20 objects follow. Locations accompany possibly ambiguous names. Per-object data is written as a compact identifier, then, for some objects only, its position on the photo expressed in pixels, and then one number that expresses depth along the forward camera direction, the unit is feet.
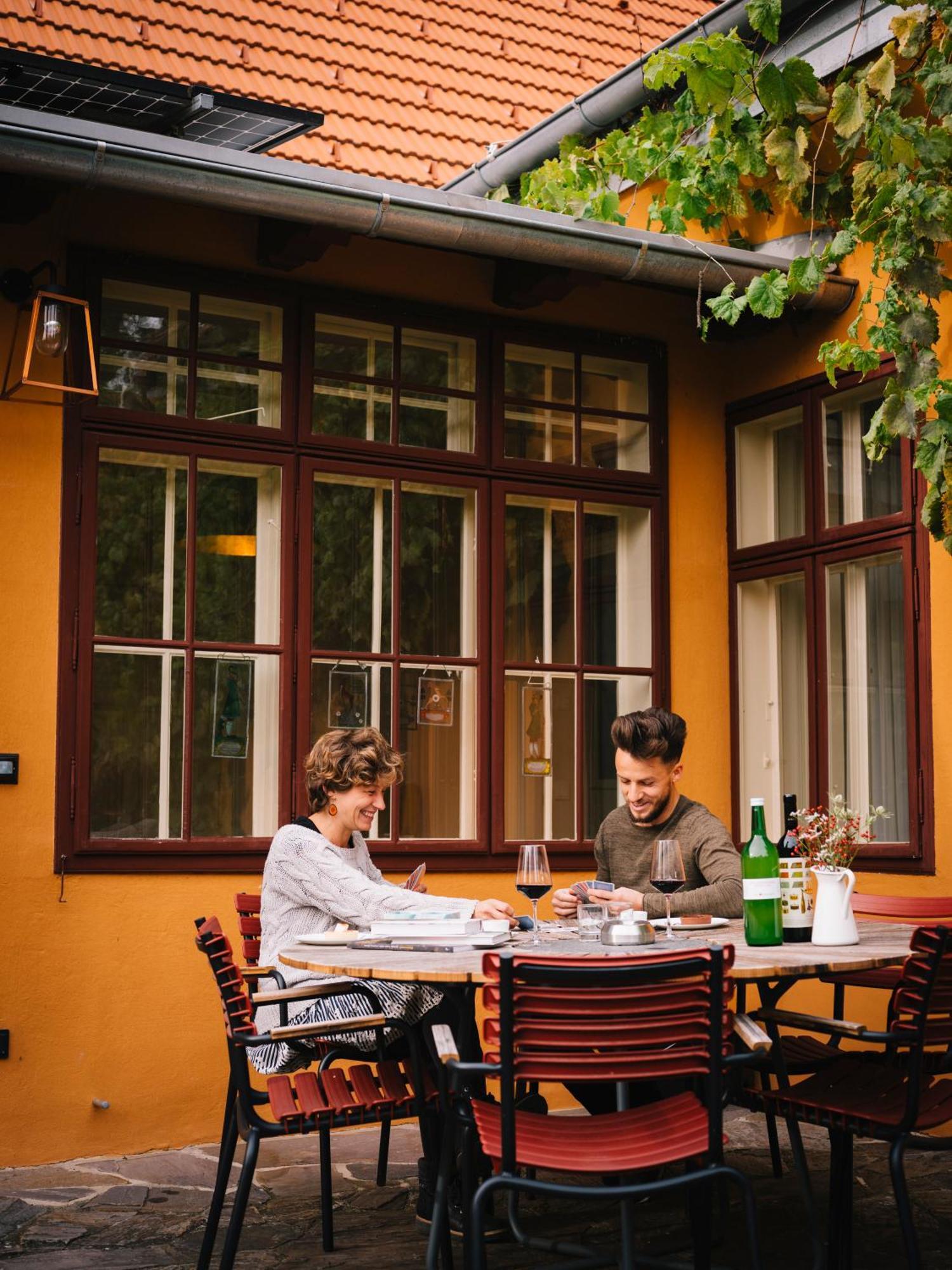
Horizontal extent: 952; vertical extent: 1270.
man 14.76
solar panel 16.70
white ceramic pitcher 12.42
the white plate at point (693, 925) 13.44
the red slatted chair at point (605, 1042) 9.49
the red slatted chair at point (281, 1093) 11.67
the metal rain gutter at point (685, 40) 18.34
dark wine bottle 12.72
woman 13.54
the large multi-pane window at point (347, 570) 17.84
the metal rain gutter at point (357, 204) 15.43
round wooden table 10.59
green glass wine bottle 12.28
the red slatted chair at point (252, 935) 15.43
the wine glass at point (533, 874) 12.63
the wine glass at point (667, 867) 12.49
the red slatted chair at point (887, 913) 15.42
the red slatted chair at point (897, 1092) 11.02
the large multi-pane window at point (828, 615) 18.86
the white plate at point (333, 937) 12.87
